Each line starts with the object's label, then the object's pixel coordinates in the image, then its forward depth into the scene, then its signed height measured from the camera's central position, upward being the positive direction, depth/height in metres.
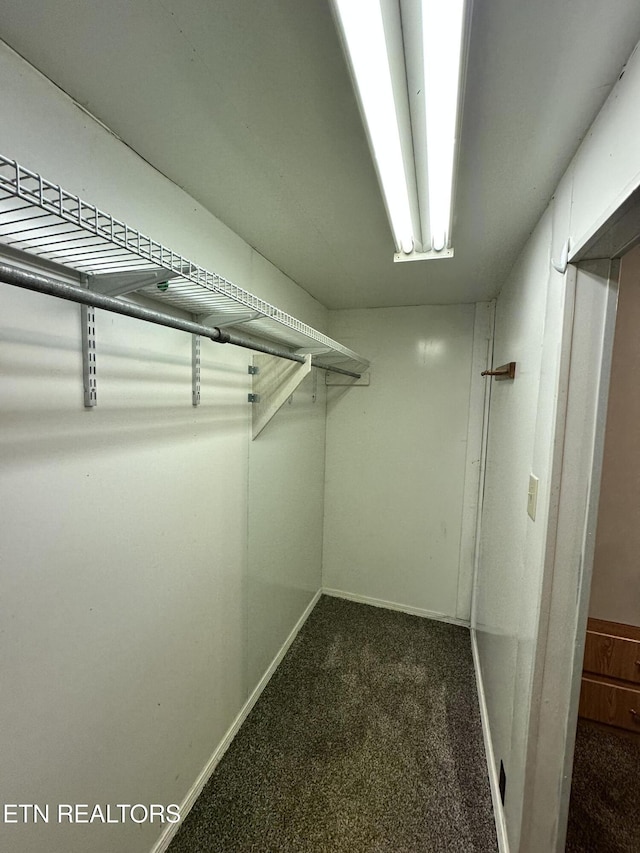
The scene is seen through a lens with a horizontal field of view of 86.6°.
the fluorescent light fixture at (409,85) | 0.58 +0.66
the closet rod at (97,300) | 0.61 +0.20
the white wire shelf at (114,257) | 0.57 +0.32
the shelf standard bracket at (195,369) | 1.31 +0.11
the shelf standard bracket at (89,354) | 0.92 +0.11
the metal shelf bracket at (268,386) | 1.73 +0.07
